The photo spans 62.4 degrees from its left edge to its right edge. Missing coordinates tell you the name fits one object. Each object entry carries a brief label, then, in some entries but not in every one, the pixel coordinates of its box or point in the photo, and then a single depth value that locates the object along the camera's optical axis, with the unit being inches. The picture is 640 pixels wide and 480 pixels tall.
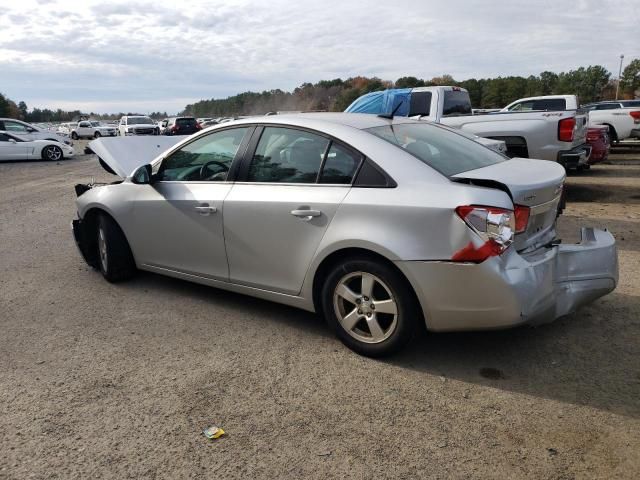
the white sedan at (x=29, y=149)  785.6
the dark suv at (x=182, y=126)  1370.6
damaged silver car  120.1
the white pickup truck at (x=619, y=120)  658.2
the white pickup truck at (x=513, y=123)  336.8
